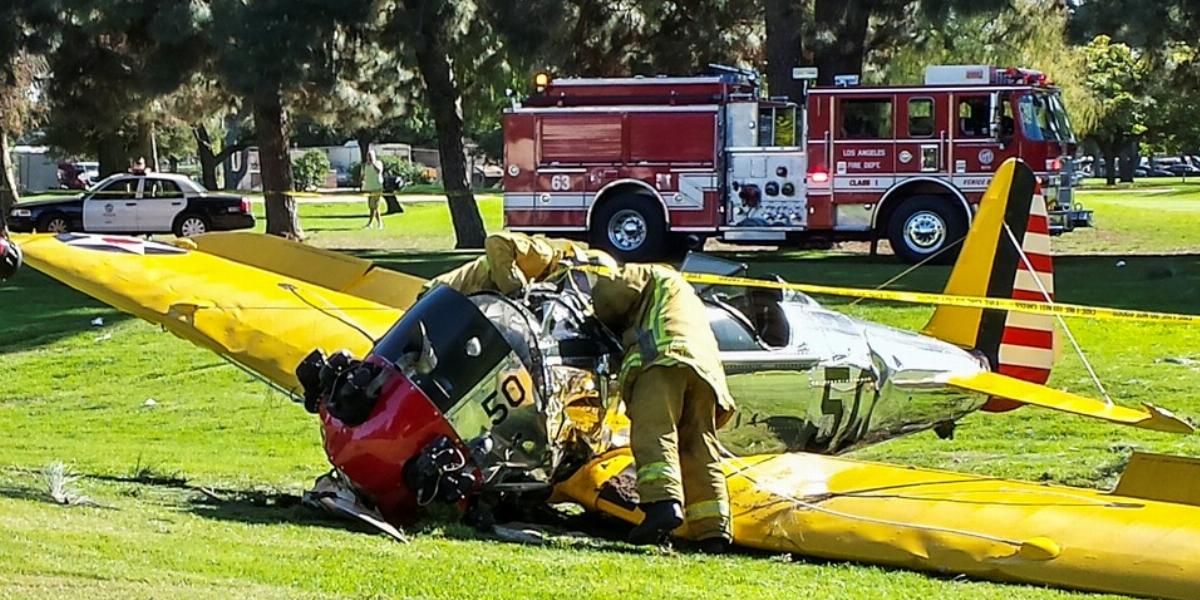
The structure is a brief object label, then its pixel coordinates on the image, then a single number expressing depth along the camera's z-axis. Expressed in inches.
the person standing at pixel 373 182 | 1573.0
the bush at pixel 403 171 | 3145.7
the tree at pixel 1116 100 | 2920.8
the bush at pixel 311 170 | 3034.0
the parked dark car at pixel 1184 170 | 3860.7
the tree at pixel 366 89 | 1088.2
